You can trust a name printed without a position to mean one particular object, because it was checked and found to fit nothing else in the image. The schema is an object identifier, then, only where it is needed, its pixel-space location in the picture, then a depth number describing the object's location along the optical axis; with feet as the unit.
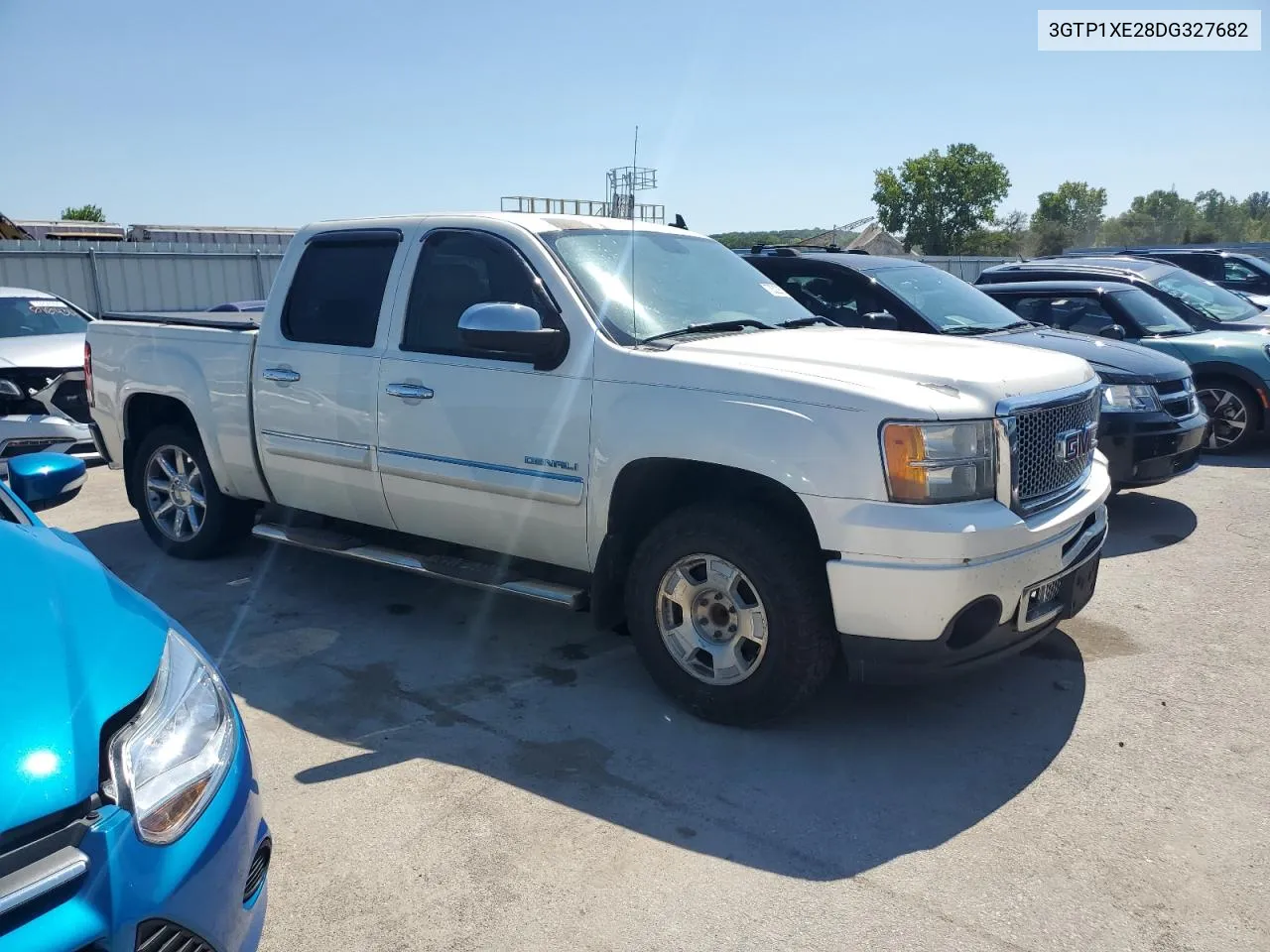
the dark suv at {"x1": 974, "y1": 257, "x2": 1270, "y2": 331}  33.17
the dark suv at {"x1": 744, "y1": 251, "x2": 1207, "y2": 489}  22.52
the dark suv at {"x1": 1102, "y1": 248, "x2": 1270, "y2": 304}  50.70
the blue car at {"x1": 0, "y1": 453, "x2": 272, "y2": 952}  6.03
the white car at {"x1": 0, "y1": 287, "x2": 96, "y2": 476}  25.98
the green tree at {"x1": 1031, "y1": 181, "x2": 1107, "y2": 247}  317.83
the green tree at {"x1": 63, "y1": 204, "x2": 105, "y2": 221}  240.94
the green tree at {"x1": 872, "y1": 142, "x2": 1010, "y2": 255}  280.10
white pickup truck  11.80
